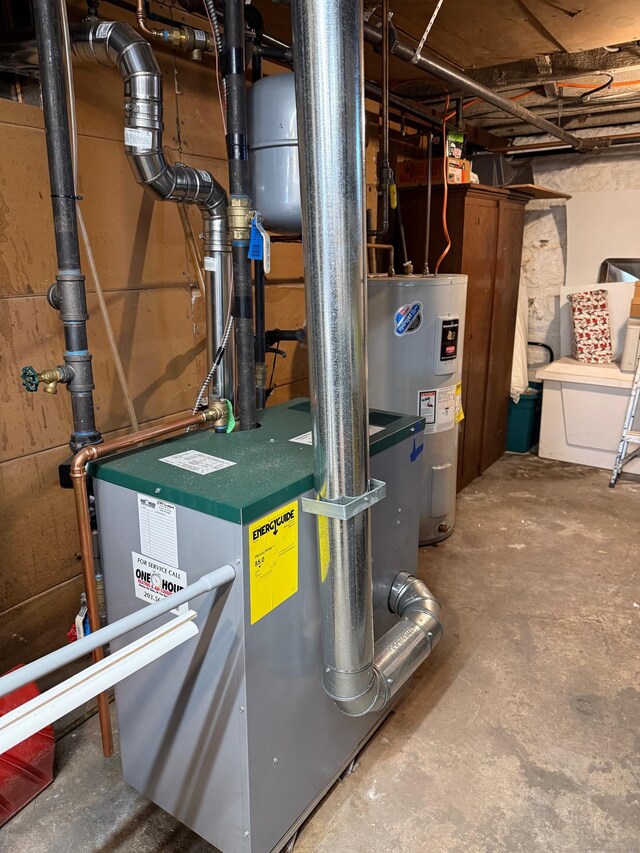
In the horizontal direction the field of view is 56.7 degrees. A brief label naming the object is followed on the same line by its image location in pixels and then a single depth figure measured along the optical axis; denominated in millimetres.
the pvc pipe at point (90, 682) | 738
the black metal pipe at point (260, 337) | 1833
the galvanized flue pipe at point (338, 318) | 971
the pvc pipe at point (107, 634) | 770
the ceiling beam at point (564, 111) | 3475
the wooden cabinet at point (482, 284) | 2990
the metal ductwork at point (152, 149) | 1394
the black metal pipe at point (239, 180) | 1315
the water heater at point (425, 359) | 2514
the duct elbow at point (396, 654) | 1272
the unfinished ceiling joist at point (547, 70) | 2746
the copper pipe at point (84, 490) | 1239
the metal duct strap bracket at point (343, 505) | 1112
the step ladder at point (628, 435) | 3469
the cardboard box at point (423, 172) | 2939
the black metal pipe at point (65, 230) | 1256
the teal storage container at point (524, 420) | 4121
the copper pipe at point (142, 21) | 1517
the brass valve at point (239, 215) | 1354
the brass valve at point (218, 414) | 1456
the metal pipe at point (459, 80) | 2152
